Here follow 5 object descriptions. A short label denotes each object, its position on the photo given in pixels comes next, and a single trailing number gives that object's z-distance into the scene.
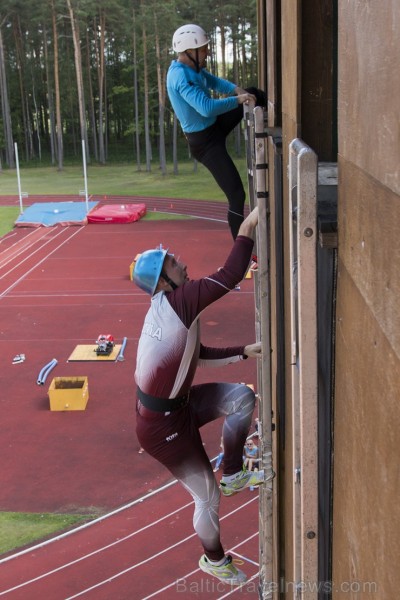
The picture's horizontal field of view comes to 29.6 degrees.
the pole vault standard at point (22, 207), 40.29
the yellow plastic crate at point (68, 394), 16.72
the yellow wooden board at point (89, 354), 19.73
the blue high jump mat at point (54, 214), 37.75
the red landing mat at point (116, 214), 38.03
